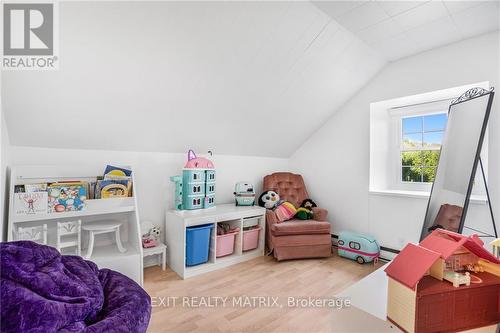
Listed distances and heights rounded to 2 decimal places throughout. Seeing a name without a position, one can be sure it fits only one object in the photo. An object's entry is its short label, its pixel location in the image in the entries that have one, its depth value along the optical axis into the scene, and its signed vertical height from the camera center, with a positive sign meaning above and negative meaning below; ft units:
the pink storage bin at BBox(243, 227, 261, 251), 9.52 -2.92
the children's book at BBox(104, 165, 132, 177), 7.32 -0.22
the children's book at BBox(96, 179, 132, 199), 6.80 -0.70
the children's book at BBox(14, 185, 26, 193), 5.89 -0.62
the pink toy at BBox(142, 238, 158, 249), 8.26 -2.67
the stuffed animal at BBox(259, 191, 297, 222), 9.91 -1.71
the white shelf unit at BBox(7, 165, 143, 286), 6.02 -1.31
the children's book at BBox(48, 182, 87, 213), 6.00 -0.84
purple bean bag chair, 2.61 -1.63
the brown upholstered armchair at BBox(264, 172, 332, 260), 9.20 -2.74
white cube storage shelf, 8.00 -2.40
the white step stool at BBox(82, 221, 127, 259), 6.51 -1.76
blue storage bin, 8.11 -2.67
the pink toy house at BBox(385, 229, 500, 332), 2.52 -1.29
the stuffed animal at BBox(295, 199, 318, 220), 10.15 -1.90
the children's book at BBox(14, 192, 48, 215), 5.62 -0.93
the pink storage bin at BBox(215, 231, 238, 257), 8.86 -2.93
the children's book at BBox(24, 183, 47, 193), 5.81 -0.58
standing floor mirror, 5.95 +0.12
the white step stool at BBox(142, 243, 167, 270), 8.07 -2.92
